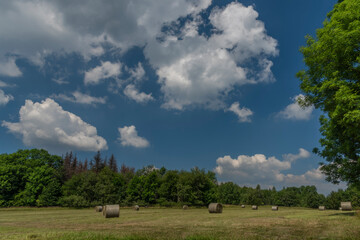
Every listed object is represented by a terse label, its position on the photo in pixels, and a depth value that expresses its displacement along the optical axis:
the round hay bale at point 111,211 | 29.68
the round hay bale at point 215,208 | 38.94
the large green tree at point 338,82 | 15.96
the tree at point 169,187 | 74.12
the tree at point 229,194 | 124.06
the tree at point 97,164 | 103.44
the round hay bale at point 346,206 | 36.78
